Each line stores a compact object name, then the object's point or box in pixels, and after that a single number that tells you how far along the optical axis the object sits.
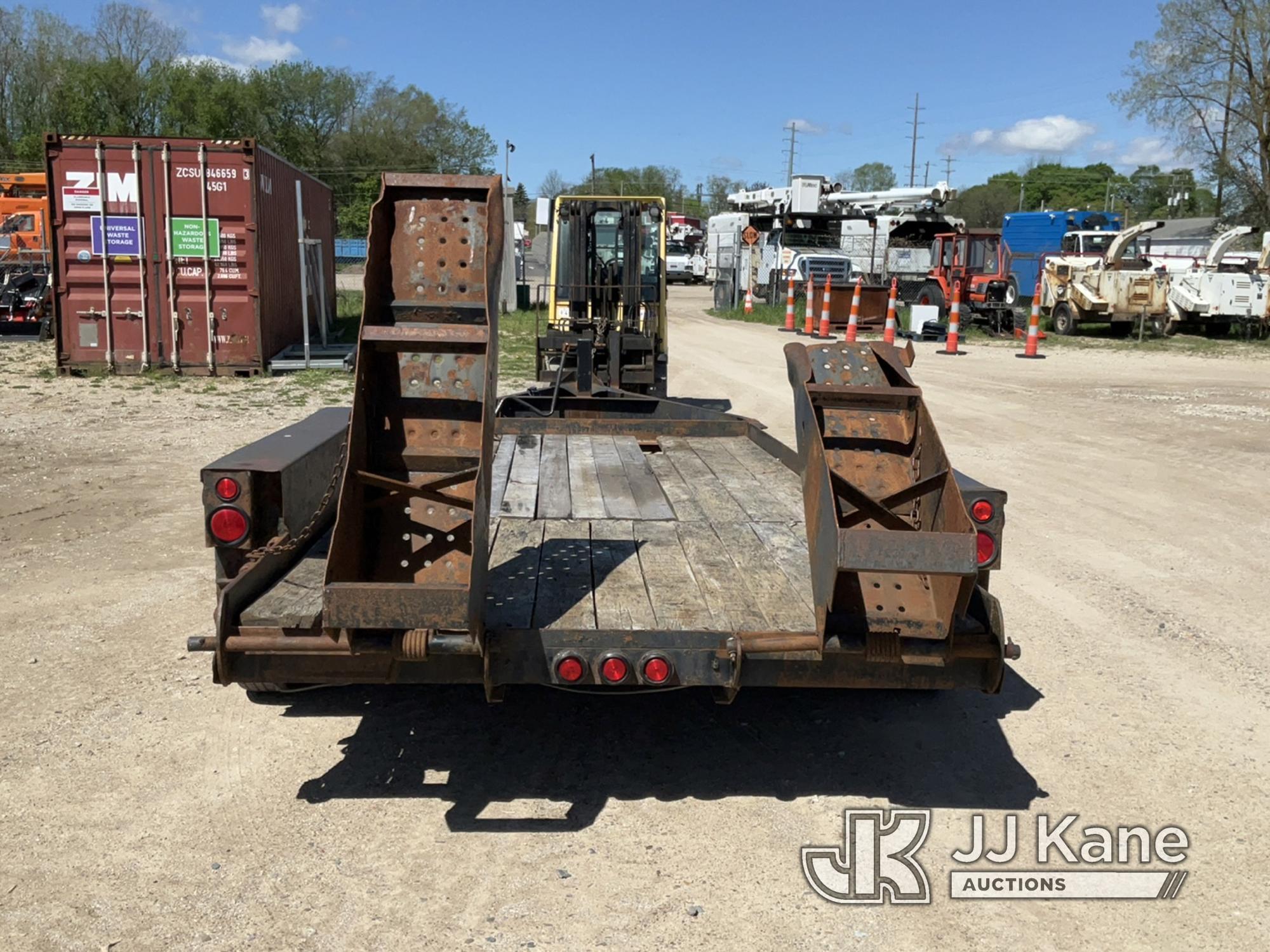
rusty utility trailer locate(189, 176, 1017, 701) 3.17
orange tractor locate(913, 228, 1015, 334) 24.48
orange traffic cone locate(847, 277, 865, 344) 19.61
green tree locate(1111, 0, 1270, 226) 36.12
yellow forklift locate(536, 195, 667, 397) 11.65
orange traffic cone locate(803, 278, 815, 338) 23.17
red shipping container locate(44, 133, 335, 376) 13.72
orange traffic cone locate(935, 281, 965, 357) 19.98
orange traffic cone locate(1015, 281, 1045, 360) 19.94
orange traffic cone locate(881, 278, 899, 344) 19.61
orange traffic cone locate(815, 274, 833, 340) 21.95
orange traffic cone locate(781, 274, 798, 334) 24.66
